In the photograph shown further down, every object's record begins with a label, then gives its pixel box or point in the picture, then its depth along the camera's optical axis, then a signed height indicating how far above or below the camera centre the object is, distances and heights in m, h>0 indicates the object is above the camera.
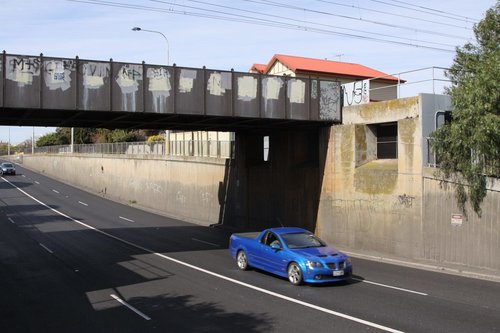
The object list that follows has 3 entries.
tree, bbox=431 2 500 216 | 15.85 +1.01
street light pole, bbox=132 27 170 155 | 43.61 +1.99
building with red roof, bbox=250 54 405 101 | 53.28 +10.71
